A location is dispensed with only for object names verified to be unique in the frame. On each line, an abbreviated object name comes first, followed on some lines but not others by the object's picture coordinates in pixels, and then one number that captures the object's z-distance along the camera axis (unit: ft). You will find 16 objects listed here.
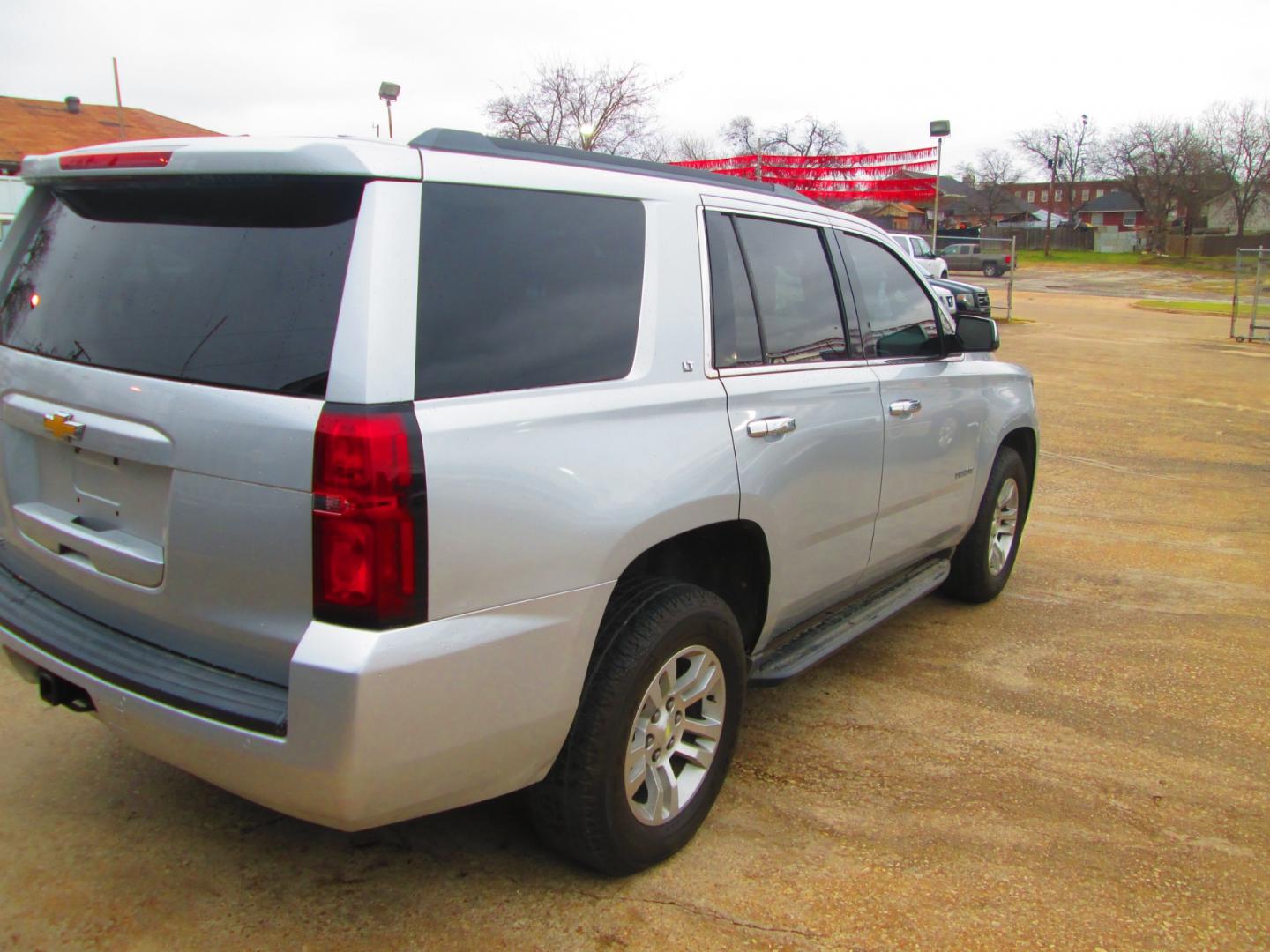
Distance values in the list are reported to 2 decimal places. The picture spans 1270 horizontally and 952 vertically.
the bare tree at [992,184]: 275.18
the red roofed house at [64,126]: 85.87
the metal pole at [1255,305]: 62.03
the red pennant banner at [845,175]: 100.73
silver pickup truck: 120.57
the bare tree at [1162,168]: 227.81
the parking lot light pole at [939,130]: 86.53
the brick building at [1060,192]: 331.36
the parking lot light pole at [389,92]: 41.39
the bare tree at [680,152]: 107.65
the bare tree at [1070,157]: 267.18
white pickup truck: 69.11
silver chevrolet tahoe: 7.01
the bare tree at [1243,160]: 219.00
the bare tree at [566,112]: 97.76
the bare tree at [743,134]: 165.17
